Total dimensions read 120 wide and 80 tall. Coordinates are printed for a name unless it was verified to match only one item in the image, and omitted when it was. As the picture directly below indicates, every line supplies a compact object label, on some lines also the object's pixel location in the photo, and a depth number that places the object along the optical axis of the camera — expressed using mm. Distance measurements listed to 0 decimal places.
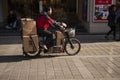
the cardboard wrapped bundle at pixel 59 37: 7076
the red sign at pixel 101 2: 11308
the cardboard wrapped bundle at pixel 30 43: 6883
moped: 7055
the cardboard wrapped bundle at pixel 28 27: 6848
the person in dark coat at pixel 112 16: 9693
